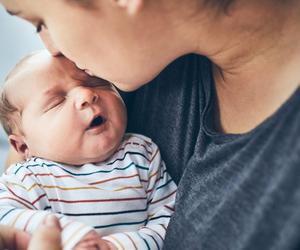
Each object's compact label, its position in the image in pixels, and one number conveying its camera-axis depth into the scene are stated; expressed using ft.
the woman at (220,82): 1.97
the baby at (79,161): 2.79
